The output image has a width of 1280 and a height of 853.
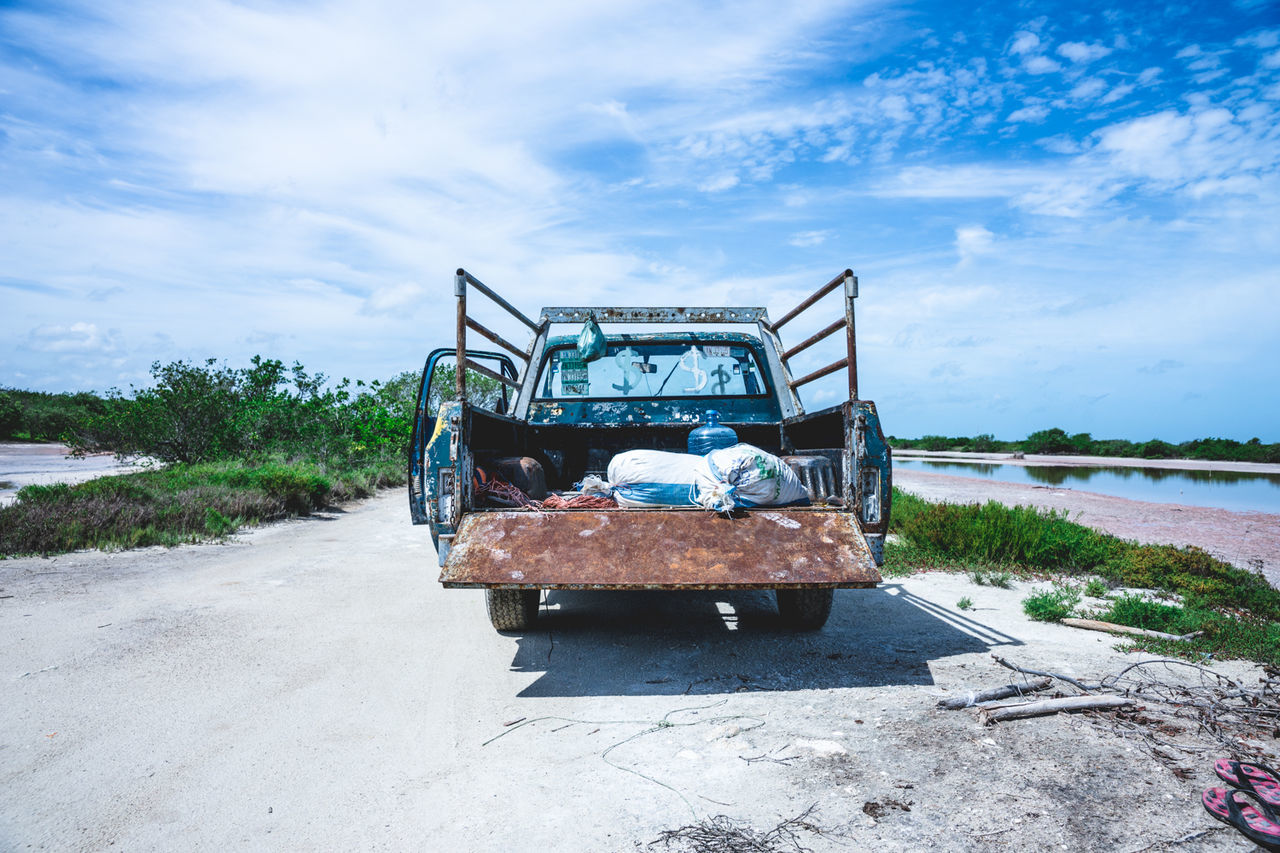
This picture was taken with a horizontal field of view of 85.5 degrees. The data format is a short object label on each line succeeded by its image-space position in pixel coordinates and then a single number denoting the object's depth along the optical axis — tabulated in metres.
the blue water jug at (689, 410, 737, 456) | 5.07
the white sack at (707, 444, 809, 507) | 3.82
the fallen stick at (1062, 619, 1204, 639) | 4.18
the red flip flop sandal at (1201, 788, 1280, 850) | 2.00
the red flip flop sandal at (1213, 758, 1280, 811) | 2.15
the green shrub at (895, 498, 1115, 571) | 6.68
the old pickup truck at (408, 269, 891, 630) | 3.44
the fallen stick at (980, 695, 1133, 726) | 2.94
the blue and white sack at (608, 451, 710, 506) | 3.99
